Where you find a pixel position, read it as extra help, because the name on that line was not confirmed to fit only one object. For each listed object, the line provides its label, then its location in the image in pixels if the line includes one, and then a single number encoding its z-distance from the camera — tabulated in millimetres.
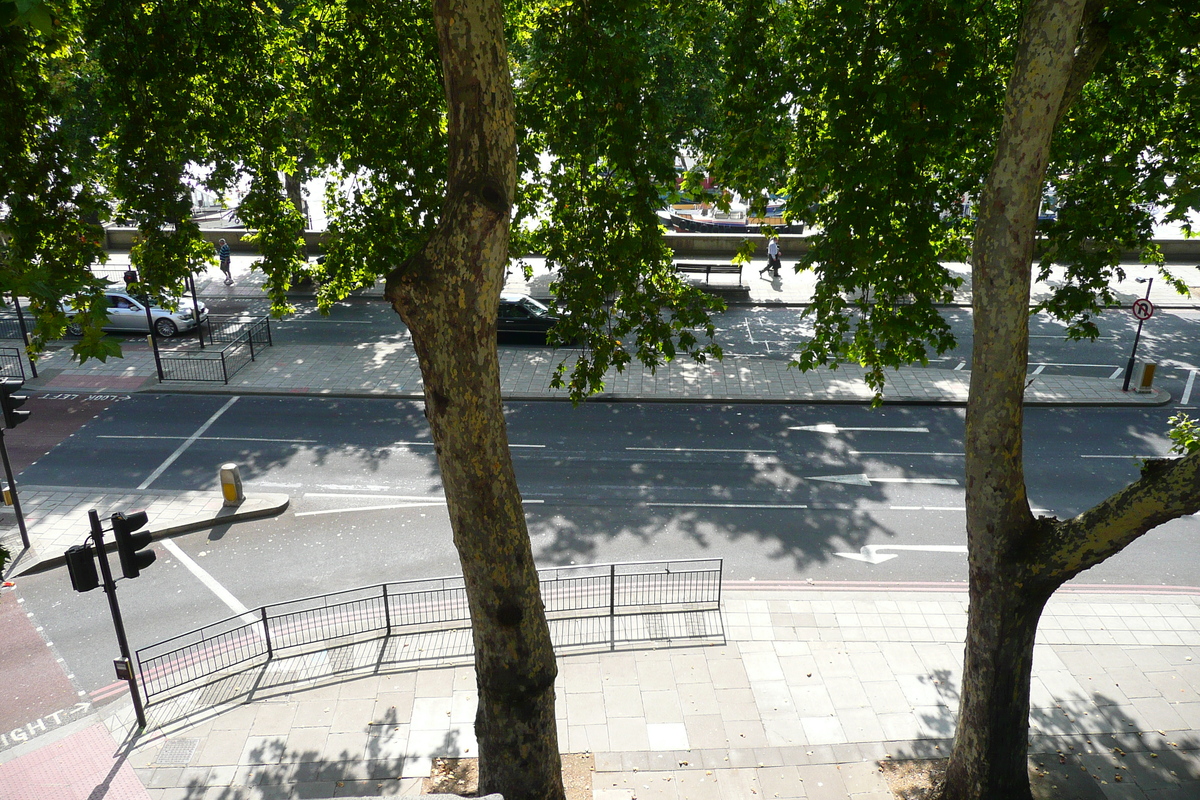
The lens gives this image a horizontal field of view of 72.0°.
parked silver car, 23078
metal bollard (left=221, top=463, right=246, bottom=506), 14359
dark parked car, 22578
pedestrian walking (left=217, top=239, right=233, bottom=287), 27781
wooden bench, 26938
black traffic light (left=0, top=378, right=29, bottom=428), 12414
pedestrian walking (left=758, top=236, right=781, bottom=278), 28203
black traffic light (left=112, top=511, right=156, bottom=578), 9062
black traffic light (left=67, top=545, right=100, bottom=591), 9016
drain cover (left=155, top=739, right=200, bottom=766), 9039
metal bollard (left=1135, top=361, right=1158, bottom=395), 18969
